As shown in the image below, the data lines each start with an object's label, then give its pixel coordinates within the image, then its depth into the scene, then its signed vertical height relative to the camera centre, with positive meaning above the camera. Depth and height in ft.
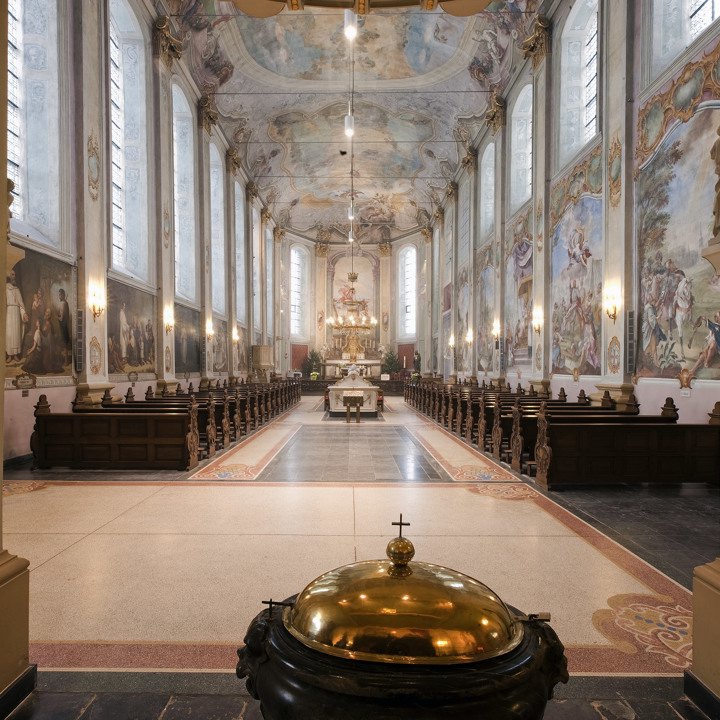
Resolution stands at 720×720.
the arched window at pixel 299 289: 116.47 +15.73
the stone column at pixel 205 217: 57.47 +15.77
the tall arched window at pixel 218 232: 66.39 +16.51
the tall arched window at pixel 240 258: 77.10 +15.19
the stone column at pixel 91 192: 32.96 +10.74
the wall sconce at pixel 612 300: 32.50 +3.60
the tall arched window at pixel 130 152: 42.45 +17.07
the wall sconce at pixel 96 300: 33.83 +3.97
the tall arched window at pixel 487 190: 65.89 +21.56
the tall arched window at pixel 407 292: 115.85 +14.90
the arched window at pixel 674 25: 27.89 +18.09
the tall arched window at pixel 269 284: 98.80 +14.38
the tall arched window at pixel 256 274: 88.63 +14.55
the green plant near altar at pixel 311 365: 113.80 -1.04
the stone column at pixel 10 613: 7.19 -3.50
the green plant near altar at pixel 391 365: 112.57 -1.11
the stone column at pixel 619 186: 31.78 +10.62
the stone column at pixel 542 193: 43.80 +13.92
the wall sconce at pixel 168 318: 45.94 +3.70
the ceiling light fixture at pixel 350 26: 32.26 +20.63
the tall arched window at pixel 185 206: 56.13 +16.32
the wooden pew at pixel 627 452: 22.38 -3.97
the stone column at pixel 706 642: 7.20 -3.91
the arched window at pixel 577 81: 40.01 +21.65
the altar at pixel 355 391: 53.42 -3.77
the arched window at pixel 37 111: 31.42 +14.82
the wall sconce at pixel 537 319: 44.58 +3.36
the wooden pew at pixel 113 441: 25.96 -3.90
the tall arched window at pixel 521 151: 53.01 +21.27
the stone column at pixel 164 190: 44.70 +14.62
